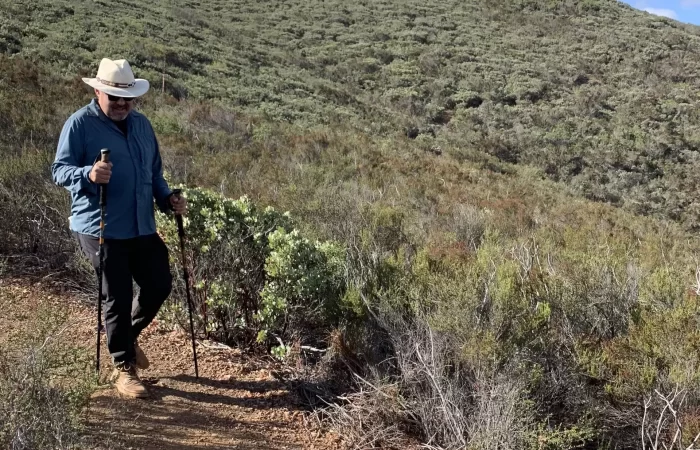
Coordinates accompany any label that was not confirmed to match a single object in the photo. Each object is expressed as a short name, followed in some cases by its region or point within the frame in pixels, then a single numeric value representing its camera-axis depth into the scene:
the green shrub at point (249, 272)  3.54
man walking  2.88
